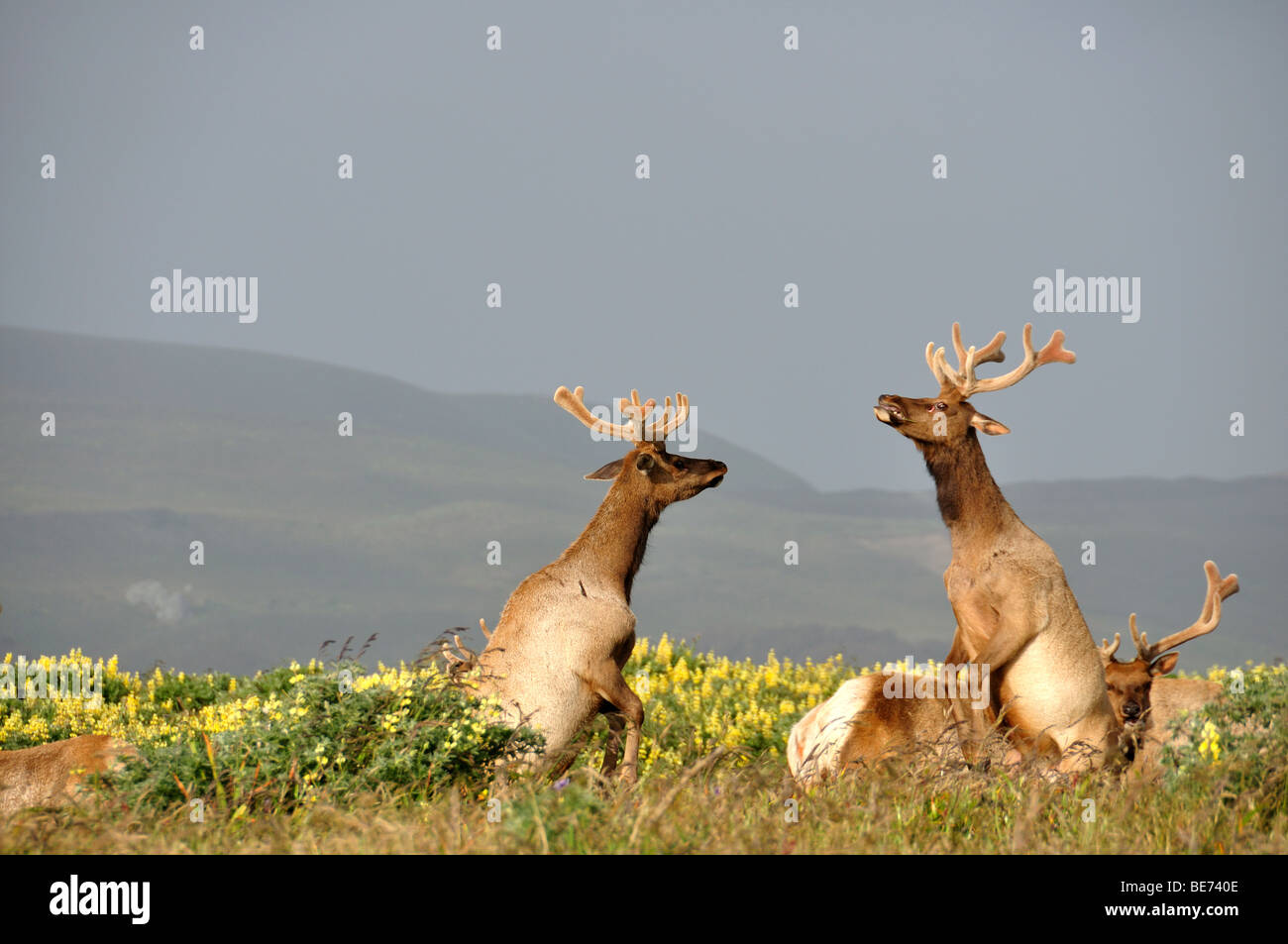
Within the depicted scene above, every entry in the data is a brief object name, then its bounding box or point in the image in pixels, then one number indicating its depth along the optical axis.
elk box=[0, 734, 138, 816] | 17.75
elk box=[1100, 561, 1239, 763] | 21.78
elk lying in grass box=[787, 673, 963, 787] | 17.77
